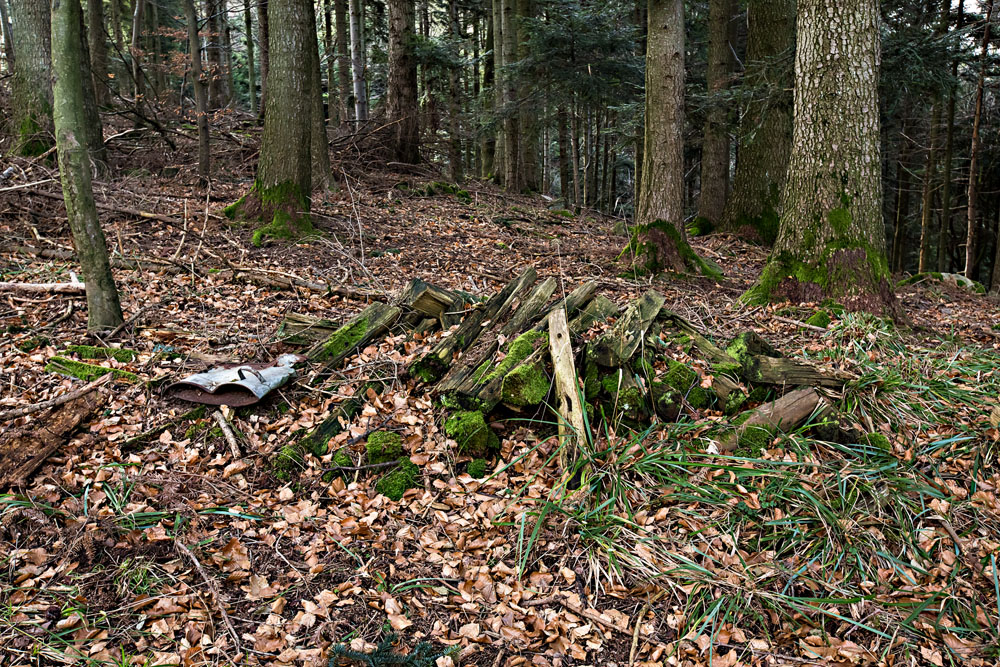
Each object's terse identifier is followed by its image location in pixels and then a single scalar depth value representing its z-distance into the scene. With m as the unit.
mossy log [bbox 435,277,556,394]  4.52
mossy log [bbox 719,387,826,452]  4.07
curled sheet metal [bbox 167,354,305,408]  4.40
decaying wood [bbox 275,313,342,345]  5.32
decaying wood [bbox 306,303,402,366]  5.07
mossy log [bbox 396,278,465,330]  5.45
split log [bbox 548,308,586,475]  3.99
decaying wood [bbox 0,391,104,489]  3.60
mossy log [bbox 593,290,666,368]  4.40
